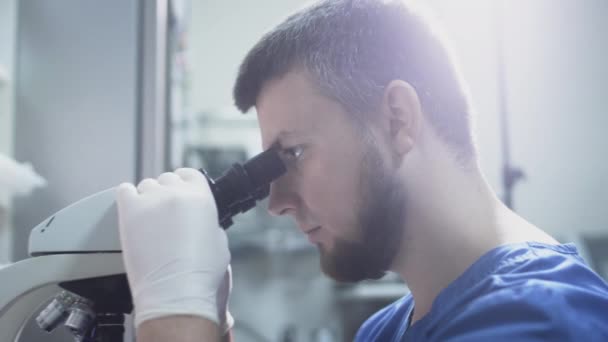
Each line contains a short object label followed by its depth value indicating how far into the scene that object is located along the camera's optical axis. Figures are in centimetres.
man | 62
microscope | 60
